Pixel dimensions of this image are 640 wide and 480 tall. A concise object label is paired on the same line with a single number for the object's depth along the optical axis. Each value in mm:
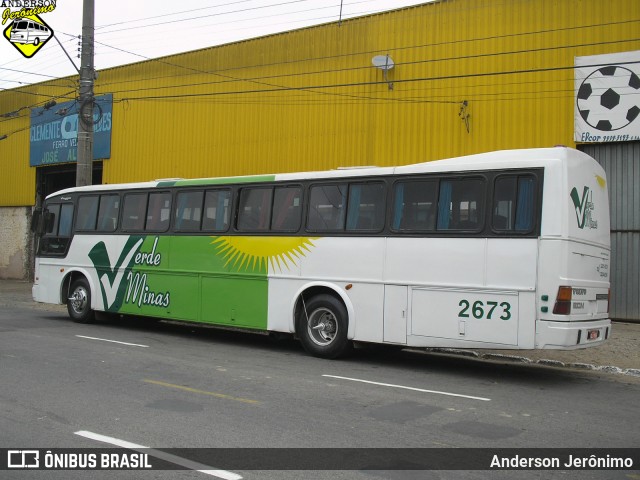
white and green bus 8922
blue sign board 26297
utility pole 18062
